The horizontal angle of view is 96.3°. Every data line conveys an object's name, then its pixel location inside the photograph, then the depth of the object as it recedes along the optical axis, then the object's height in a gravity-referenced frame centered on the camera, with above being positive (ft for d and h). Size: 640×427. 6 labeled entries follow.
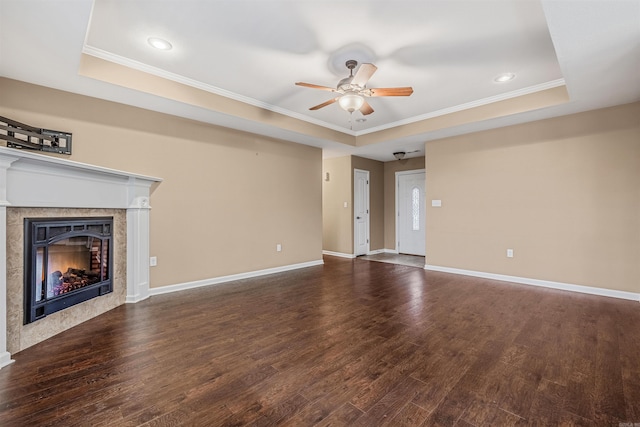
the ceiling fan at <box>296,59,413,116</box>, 9.38 +4.44
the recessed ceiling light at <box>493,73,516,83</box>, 11.12 +5.49
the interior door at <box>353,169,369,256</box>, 22.35 +0.41
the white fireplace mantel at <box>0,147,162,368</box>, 6.65 +0.79
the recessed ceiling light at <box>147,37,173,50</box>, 8.88 +5.56
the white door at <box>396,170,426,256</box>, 22.80 +0.38
